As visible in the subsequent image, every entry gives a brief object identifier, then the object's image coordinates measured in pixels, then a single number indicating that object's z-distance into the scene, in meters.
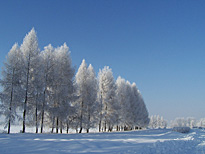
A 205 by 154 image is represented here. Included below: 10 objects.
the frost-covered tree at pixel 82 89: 30.69
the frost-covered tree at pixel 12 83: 20.77
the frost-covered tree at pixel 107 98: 37.81
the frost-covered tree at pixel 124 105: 46.50
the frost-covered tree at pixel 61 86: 25.47
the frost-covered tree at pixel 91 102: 31.54
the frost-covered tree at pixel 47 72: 24.06
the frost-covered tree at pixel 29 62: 22.28
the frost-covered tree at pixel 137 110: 54.65
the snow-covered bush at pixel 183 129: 34.35
